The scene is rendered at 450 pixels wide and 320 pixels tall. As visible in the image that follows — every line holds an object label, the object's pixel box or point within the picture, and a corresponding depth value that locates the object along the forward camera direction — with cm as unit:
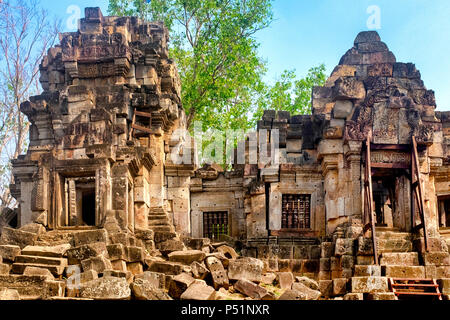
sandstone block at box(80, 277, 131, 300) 1188
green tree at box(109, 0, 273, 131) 2619
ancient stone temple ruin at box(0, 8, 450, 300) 1381
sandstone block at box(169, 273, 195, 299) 1306
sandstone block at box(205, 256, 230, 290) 1384
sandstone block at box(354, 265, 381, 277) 1420
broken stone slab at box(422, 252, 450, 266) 1473
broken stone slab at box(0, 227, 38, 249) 1464
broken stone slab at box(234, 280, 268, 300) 1321
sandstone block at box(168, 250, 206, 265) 1476
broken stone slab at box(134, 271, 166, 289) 1342
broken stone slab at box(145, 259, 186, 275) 1421
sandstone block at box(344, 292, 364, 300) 1297
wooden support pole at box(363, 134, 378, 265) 1494
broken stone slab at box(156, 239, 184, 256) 1597
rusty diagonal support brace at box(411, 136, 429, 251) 1527
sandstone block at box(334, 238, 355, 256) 1537
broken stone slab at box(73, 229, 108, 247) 1449
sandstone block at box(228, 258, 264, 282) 1409
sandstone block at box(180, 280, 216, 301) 1237
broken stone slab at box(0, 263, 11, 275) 1343
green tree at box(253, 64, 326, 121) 2756
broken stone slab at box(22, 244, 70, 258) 1399
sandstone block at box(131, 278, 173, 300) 1221
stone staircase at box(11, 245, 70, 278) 1352
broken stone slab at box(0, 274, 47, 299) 1216
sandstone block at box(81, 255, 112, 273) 1326
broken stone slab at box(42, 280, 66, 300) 1214
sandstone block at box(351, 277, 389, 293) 1340
